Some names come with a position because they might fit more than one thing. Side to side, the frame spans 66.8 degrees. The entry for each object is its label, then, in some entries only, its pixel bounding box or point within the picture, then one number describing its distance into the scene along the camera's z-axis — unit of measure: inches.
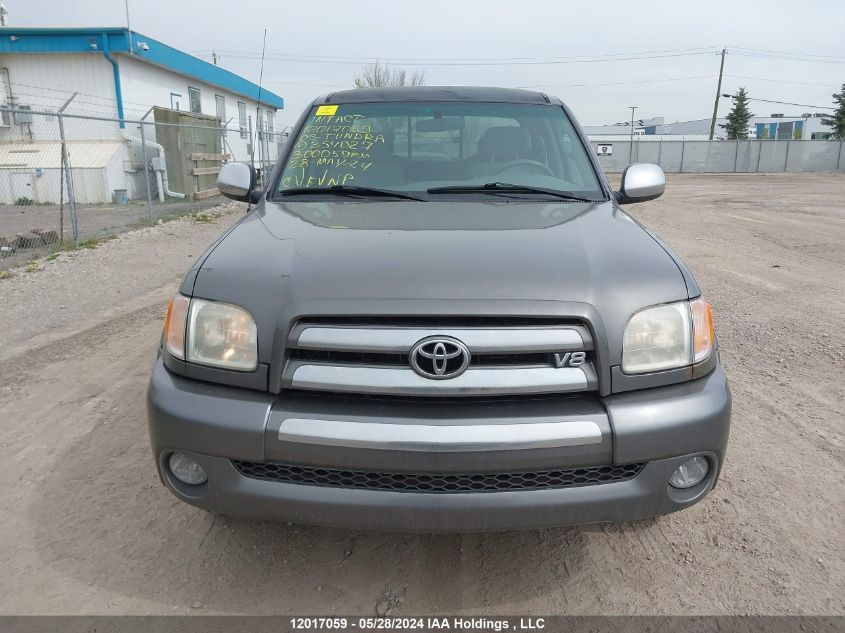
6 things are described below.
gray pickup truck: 76.2
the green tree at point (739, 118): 2337.6
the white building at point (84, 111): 638.5
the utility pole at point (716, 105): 2102.9
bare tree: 1740.9
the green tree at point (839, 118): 2038.6
